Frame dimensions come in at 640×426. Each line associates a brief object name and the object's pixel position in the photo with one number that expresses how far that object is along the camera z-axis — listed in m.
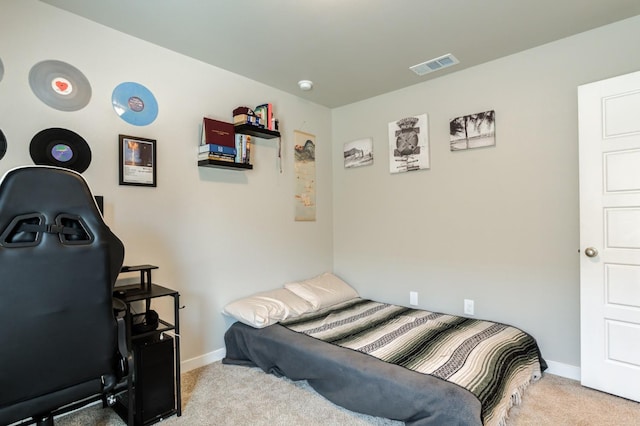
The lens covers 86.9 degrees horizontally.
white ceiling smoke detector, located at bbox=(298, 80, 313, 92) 3.02
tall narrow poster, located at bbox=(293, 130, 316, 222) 3.41
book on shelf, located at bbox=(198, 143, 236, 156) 2.54
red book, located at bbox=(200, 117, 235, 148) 2.55
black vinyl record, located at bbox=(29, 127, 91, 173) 1.91
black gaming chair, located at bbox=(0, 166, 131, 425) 1.13
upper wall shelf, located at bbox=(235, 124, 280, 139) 2.73
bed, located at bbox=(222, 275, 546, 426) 1.66
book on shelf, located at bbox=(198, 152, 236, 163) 2.54
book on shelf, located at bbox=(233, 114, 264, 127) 2.72
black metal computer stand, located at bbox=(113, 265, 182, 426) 1.83
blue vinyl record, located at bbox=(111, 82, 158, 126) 2.24
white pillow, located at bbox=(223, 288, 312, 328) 2.56
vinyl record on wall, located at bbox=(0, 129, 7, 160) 1.81
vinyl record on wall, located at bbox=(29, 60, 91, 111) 1.94
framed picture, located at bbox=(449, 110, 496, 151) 2.68
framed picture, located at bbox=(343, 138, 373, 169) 3.47
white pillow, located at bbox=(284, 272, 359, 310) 3.03
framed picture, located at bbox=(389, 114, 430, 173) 3.06
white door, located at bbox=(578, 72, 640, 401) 2.02
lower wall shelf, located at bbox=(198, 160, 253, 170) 2.55
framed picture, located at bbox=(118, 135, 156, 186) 2.22
